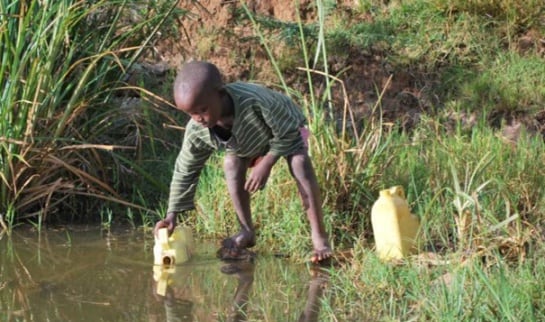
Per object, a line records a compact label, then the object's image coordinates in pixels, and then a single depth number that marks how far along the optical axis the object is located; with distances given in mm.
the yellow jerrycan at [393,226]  5250
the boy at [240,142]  5148
